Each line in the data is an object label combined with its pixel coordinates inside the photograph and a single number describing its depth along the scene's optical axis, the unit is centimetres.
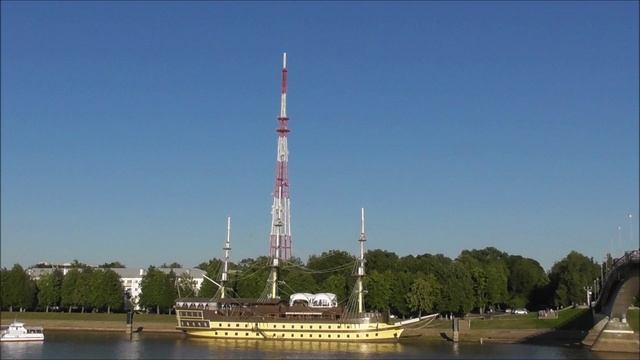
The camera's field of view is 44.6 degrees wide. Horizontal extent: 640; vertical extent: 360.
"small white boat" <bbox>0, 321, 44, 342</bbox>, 11538
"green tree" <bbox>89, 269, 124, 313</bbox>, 16125
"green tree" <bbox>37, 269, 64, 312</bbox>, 16438
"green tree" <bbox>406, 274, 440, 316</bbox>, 14150
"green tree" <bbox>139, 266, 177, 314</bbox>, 16362
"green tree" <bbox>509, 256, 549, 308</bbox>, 16077
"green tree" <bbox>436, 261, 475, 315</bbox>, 14200
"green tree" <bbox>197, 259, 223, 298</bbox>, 15779
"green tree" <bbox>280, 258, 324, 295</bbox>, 15188
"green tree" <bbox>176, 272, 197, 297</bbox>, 16662
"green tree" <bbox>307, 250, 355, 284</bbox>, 16981
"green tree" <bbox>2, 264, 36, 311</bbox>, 16225
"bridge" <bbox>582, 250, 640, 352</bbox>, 9781
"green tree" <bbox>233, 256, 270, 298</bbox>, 15562
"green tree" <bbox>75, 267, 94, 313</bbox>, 16100
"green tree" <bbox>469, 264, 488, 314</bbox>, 14975
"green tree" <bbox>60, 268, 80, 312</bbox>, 16188
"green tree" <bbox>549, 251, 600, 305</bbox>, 14650
